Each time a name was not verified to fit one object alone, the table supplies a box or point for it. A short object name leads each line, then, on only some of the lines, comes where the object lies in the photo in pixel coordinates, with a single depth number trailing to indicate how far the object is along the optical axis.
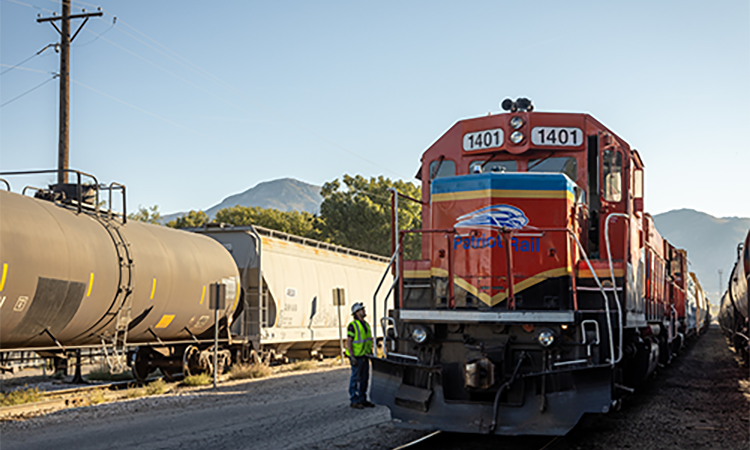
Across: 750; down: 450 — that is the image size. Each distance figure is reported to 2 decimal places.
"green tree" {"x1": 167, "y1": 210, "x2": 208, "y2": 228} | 53.75
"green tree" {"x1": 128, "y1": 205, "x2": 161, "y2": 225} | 48.12
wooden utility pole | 21.59
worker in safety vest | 12.06
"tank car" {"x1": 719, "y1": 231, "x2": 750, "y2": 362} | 17.48
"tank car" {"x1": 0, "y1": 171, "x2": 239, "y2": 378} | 11.66
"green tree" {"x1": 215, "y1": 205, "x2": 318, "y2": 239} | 52.50
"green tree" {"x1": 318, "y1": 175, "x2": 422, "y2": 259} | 46.19
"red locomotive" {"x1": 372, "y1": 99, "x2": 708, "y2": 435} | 7.69
